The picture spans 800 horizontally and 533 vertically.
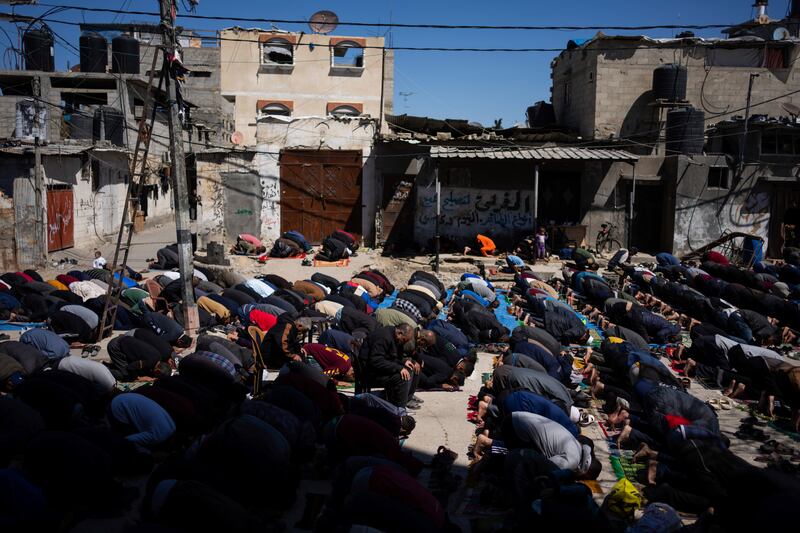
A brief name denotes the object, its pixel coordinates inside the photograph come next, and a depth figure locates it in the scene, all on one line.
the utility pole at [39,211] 17.16
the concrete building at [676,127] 21.05
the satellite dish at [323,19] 29.92
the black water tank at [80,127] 27.38
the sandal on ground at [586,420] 7.95
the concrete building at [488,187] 21.50
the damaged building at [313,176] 22.47
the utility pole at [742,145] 20.70
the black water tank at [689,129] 21.59
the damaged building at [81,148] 17.31
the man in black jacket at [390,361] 8.05
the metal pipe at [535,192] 19.20
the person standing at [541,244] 19.89
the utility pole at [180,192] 11.08
